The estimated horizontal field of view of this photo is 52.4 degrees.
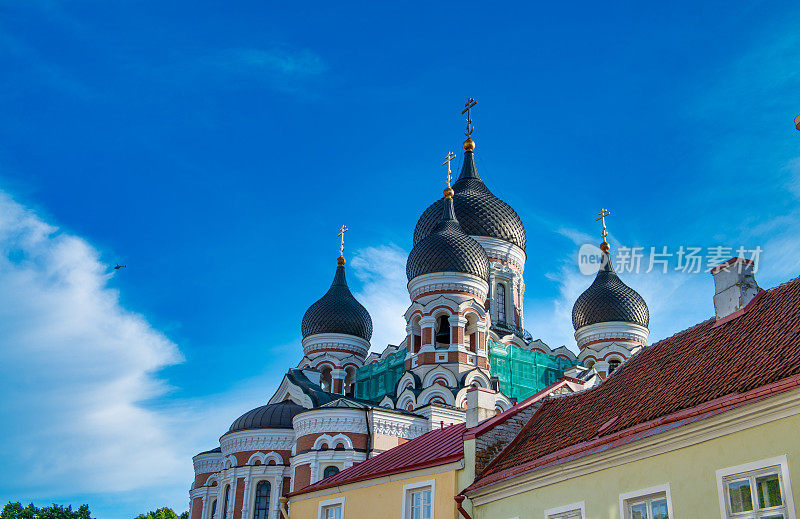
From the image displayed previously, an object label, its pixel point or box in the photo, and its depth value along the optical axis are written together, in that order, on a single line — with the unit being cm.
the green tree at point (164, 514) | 5192
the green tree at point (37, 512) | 4950
